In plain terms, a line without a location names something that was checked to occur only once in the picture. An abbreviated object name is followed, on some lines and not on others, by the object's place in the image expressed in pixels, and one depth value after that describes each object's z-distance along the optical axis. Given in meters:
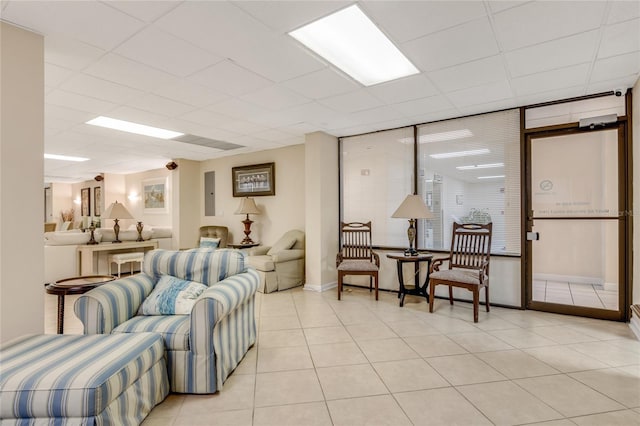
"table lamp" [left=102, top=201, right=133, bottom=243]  6.12
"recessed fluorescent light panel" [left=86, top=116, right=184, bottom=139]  4.61
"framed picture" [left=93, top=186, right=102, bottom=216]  10.34
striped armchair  2.18
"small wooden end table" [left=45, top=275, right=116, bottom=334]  2.66
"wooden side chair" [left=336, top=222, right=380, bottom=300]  4.69
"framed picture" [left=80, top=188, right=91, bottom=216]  11.13
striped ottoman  1.48
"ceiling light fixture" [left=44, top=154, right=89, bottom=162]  6.99
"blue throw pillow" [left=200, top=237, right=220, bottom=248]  6.62
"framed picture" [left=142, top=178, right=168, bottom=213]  8.62
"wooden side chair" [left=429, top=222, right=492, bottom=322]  3.78
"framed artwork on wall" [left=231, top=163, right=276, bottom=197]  6.54
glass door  3.74
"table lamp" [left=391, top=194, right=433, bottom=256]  4.39
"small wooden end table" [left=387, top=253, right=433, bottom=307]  4.45
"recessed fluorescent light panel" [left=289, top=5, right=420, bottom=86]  2.39
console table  6.05
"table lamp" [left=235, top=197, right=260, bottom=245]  6.50
